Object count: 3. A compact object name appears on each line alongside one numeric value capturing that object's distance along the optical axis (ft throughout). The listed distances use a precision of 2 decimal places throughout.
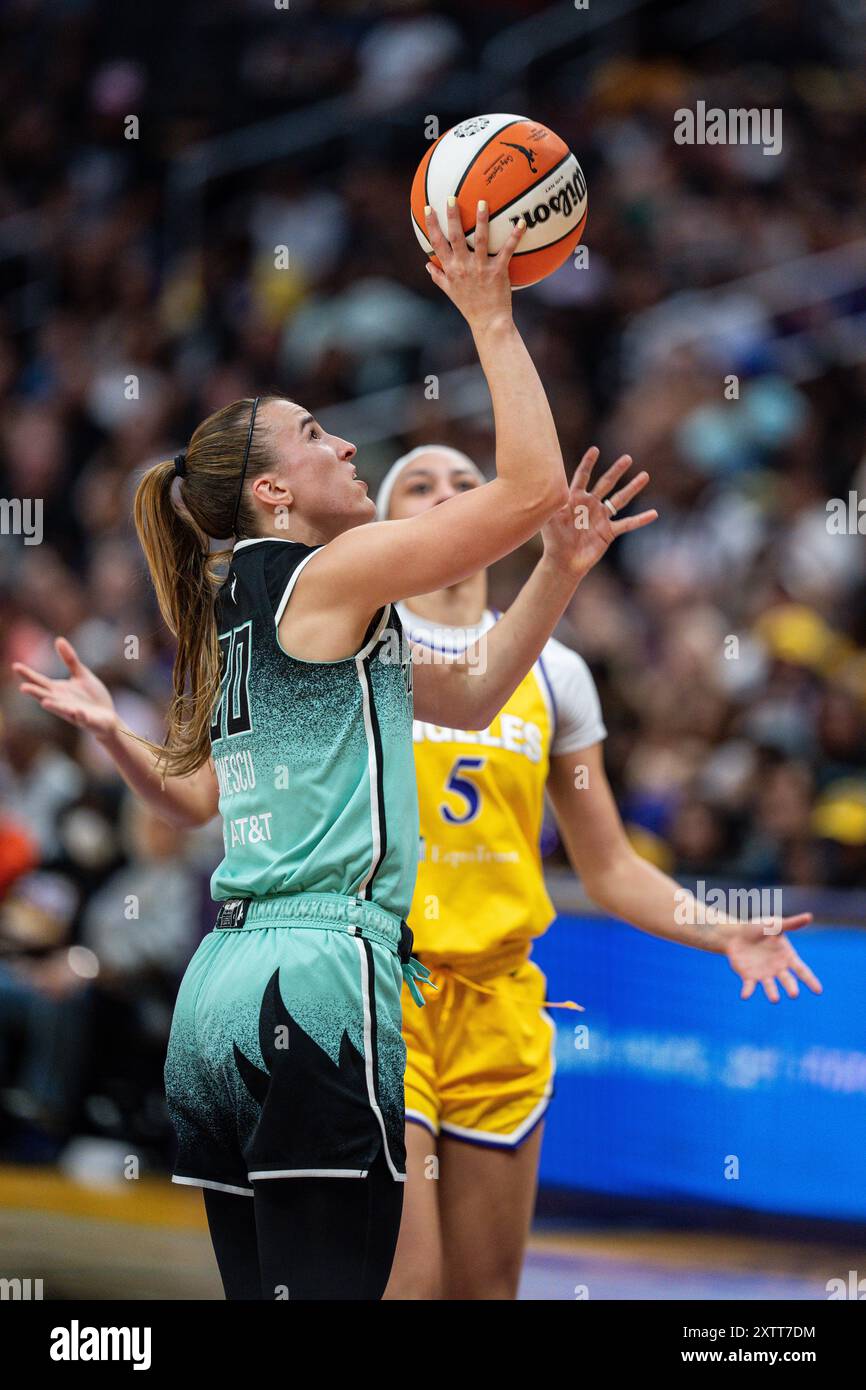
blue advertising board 20.31
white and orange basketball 11.40
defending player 13.67
